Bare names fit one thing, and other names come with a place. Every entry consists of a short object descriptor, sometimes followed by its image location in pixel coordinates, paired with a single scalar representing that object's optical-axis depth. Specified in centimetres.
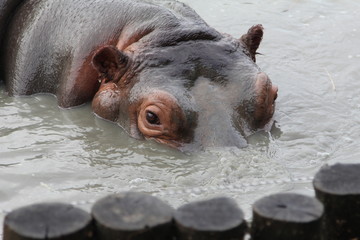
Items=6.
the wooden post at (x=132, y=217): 564
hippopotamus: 1078
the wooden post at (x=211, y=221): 561
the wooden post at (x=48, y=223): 555
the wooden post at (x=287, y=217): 574
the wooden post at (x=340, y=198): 614
